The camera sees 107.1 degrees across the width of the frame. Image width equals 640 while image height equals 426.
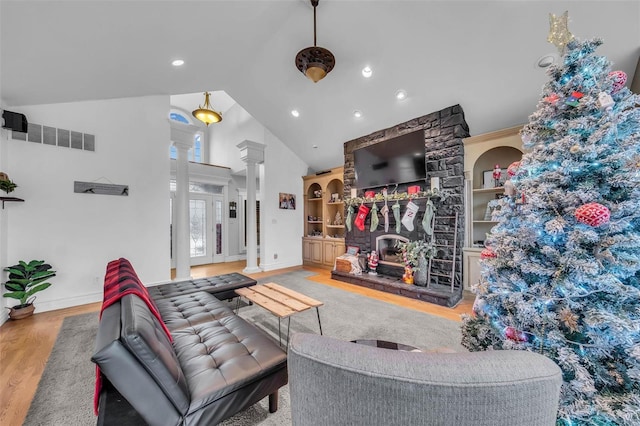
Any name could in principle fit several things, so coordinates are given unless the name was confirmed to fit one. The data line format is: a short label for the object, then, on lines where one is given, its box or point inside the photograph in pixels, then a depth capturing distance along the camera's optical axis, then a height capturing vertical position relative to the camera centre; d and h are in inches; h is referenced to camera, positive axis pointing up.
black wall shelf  108.7 +6.1
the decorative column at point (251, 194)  212.8 +16.8
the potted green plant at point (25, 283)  110.2 -33.4
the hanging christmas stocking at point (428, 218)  151.8 -3.8
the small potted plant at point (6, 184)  107.6 +12.8
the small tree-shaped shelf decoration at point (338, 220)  238.4 -7.9
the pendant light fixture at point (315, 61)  110.3 +73.1
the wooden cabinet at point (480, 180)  135.0 +20.0
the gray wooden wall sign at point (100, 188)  135.0 +14.3
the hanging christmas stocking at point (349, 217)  202.4 -4.1
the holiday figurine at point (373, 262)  179.8 -38.6
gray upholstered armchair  20.8 -15.9
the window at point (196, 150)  298.0 +82.1
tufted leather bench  110.3 -37.2
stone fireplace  142.6 +6.8
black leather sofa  38.6 -35.0
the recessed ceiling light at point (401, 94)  143.3 +72.0
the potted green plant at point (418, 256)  149.7 -28.6
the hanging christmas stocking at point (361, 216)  190.9 -3.1
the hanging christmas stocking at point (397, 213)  167.8 -0.6
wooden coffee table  85.7 -35.3
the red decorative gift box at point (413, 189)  161.5 +15.8
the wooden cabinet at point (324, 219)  226.2 -7.5
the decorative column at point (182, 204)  178.1 +6.2
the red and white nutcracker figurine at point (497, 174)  138.0 +22.3
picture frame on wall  233.0 +11.2
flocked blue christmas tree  41.7 -6.9
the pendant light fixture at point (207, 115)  178.7 +75.2
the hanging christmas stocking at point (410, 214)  160.9 -1.3
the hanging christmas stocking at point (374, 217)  181.9 -4.1
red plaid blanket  45.2 -18.8
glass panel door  252.4 -17.5
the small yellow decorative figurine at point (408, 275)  155.6 -42.1
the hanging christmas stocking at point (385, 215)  176.1 -2.1
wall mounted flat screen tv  160.1 +37.5
